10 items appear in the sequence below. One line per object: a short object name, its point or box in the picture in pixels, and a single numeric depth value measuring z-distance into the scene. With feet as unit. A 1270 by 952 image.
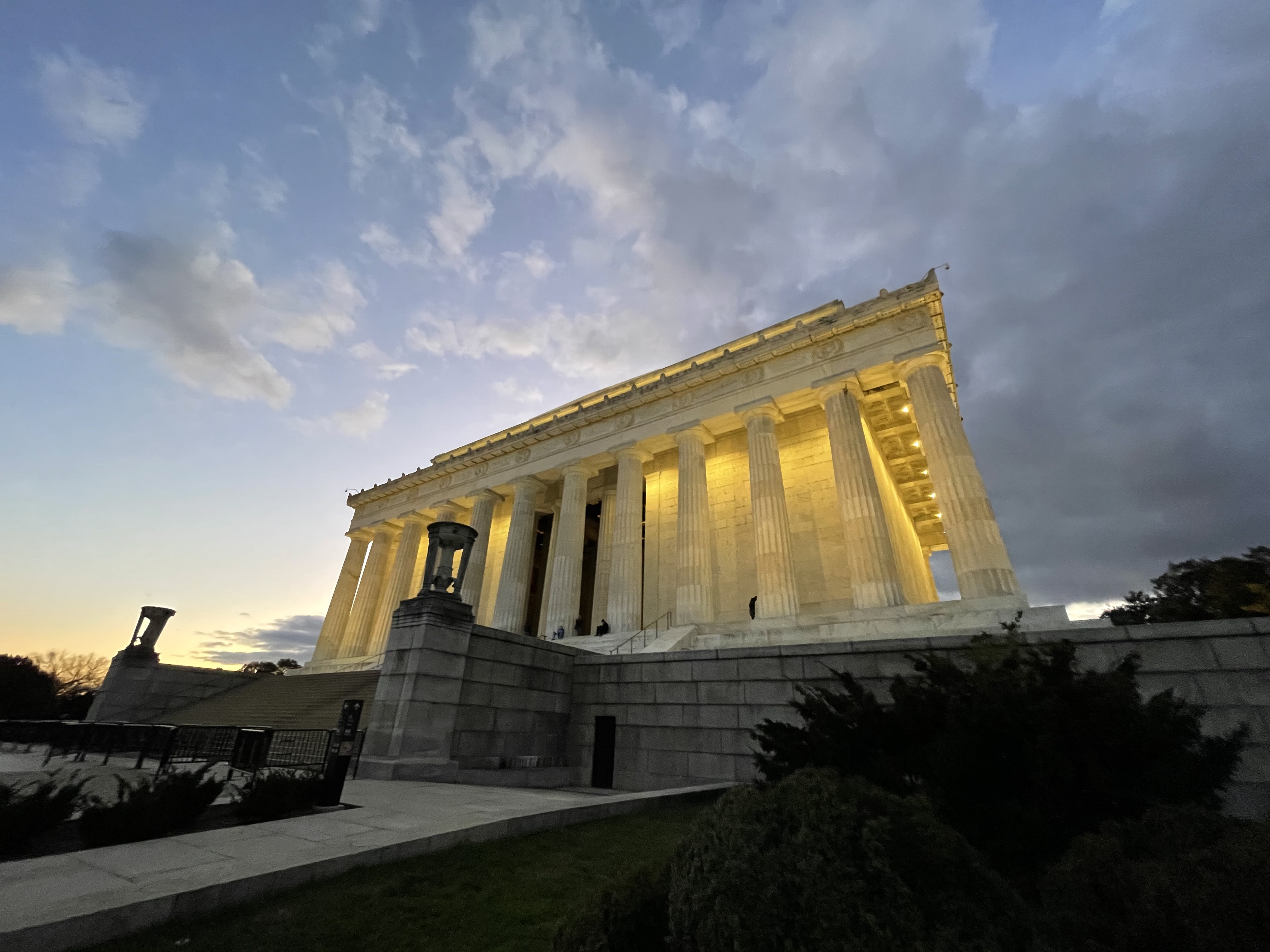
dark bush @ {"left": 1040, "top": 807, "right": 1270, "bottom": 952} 8.91
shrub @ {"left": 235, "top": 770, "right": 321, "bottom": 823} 23.72
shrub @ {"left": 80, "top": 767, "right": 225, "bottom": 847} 19.34
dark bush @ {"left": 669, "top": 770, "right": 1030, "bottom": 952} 8.69
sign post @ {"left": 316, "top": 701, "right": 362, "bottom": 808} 27.35
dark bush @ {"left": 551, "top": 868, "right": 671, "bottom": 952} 11.00
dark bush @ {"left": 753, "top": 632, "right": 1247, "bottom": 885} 16.90
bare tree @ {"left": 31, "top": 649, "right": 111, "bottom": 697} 155.02
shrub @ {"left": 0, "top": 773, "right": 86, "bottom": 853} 18.26
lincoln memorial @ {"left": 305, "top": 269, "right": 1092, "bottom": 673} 69.05
